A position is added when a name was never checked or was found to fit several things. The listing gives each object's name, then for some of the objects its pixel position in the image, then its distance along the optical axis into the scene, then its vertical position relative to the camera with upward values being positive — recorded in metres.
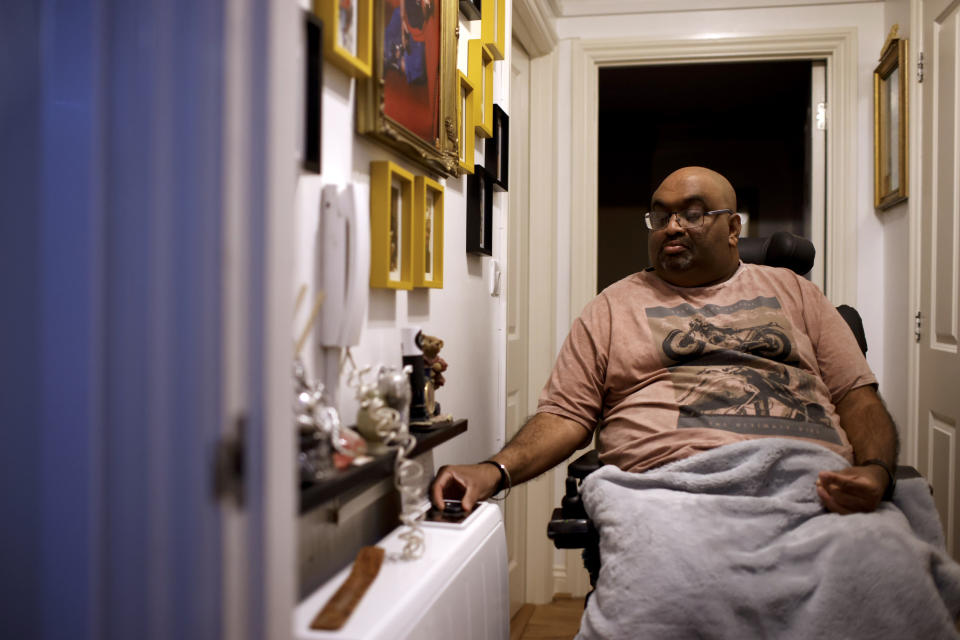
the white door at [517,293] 2.68 +0.10
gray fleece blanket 1.20 -0.38
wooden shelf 0.82 -0.18
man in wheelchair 1.24 -0.26
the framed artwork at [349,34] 1.01 +0.38
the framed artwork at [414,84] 1.17 +0.39
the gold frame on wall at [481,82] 1.77 +0.54
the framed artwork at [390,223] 1.21 +0.15
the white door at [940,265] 2.18 +0.16
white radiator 0.85 -0.32
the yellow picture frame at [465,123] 1.67 +0.42
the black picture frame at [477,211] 1.81 +0.25
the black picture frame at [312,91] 0.95 +0.28
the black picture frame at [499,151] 2.01 +0.44
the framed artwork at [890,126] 2.51 +0.65
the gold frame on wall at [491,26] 1.85 +0.69
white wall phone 1.02 +0.07
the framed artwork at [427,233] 1.35 +0.15
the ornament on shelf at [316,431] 0.85 -0.12
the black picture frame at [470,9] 1.71 +0.67
